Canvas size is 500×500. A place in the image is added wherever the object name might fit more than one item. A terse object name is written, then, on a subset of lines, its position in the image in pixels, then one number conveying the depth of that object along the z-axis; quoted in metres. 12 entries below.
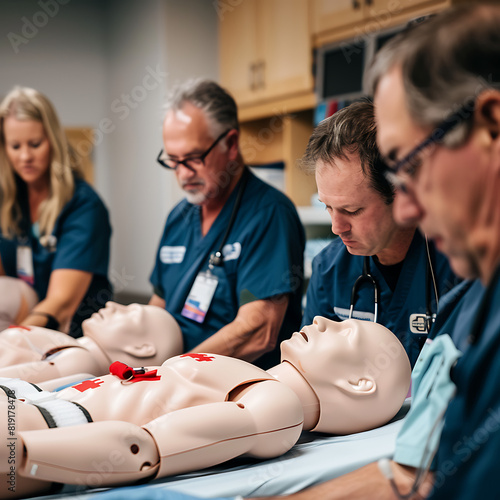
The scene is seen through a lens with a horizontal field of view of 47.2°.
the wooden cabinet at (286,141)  3.56
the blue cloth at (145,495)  0.90
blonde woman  2.44
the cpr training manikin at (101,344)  1.63
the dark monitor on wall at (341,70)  3.09
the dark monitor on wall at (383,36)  2.84
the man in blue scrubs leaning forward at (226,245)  1.95
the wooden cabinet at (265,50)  3.46
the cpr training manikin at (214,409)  1.00
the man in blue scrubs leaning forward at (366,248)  1.37
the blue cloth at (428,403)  0.88
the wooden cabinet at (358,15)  2.78
